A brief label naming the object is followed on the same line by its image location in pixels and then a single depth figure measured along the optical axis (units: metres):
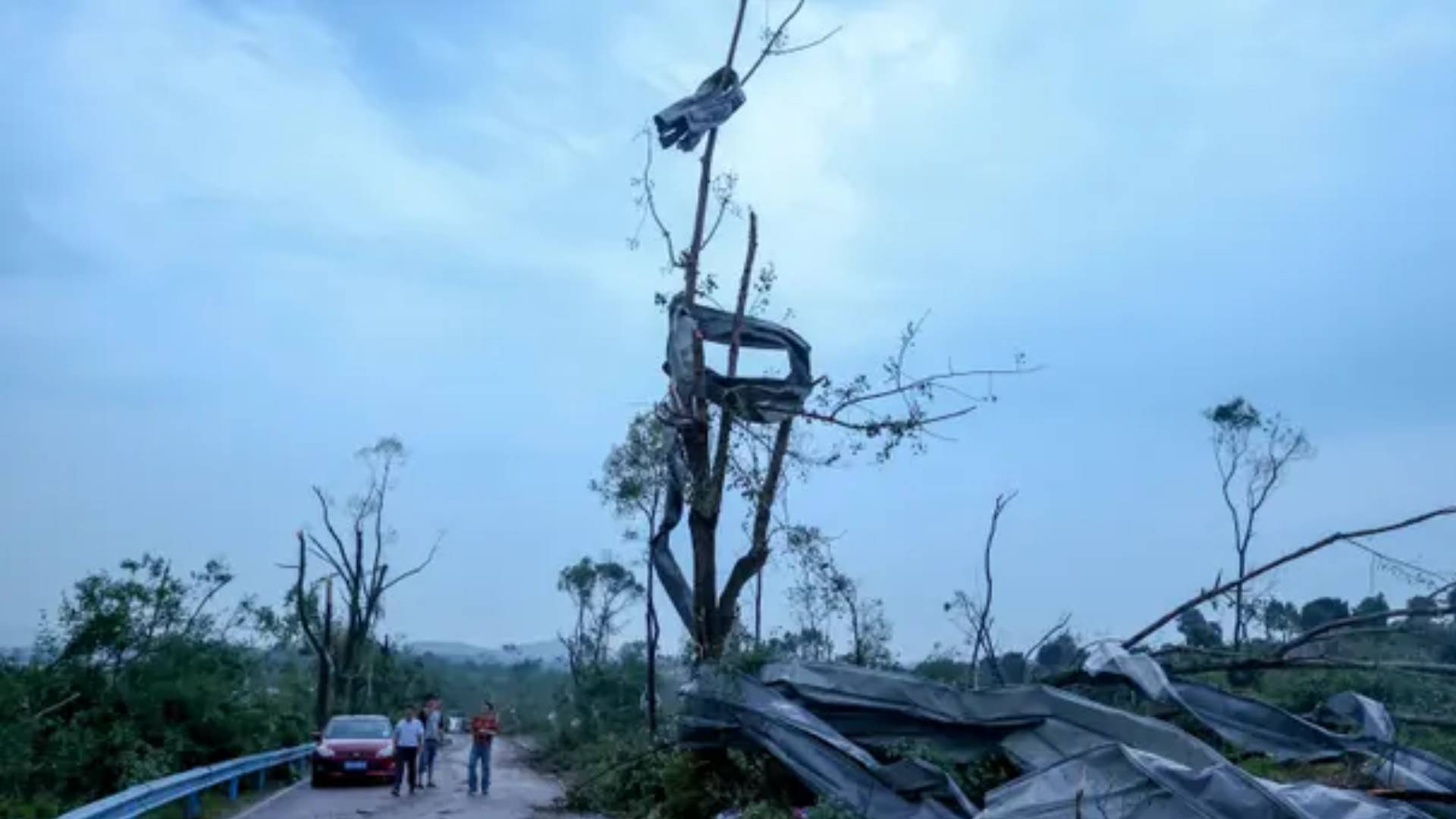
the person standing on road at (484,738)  28.72
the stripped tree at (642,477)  33.03
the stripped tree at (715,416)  18.03
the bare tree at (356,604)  59.69
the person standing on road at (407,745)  29.23
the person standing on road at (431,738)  31.06
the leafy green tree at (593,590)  70.06
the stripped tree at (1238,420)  35.66
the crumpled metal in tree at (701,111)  18.58
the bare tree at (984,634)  18.22
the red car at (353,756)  31.48
